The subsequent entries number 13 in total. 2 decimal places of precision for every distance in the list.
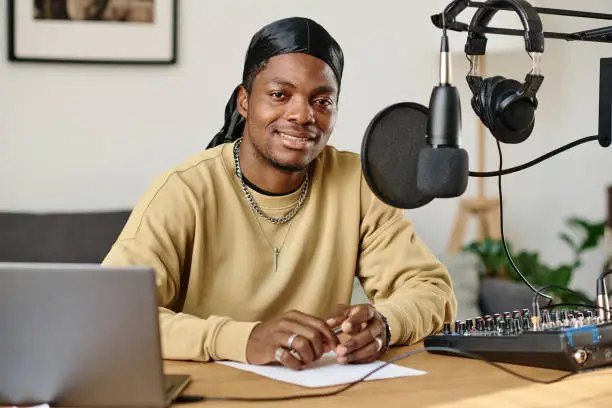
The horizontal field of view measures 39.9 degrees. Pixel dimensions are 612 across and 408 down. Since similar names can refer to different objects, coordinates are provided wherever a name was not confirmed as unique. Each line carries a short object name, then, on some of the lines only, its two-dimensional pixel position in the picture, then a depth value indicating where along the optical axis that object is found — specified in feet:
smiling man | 5.55
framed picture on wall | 9.30
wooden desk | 3.72
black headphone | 4.13
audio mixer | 4.17
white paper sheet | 4.07
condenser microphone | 3.56
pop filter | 4.08
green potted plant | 9.66
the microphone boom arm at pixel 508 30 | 3.93
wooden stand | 11.06
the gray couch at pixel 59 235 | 8.27
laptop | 3.27
